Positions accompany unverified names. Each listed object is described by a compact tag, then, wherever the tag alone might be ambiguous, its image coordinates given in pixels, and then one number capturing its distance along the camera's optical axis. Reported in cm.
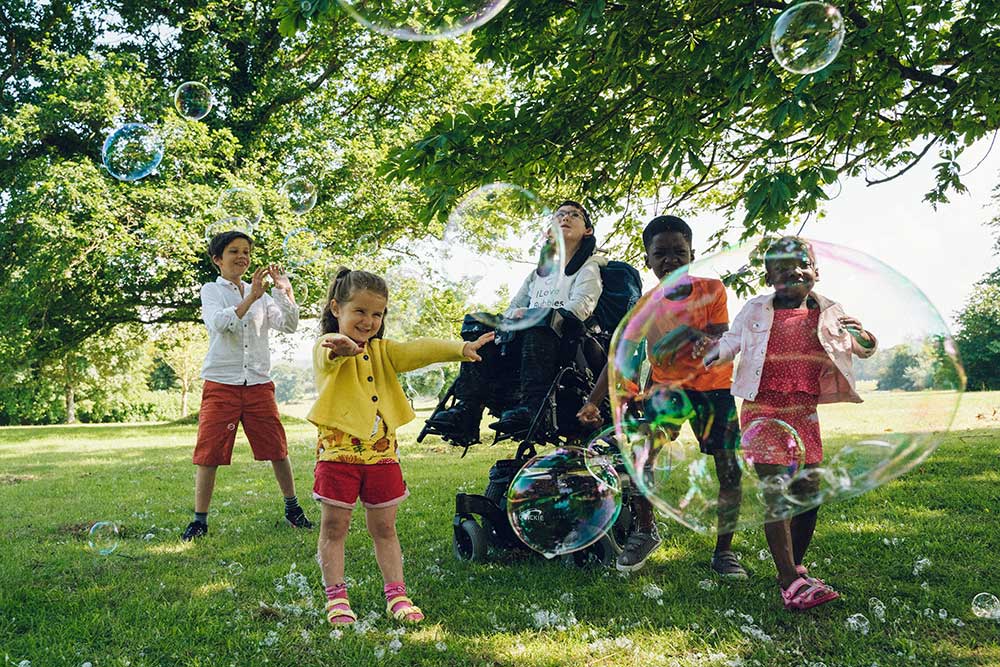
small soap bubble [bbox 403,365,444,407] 383
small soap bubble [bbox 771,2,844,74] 383
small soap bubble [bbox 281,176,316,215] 628
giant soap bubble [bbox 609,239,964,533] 272
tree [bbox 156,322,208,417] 2554
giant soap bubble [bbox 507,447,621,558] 341
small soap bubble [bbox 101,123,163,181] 722
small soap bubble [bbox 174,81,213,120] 696
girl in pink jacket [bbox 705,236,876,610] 282
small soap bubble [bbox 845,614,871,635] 279
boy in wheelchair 363
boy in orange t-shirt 303
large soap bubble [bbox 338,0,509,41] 457
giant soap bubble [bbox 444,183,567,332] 369
